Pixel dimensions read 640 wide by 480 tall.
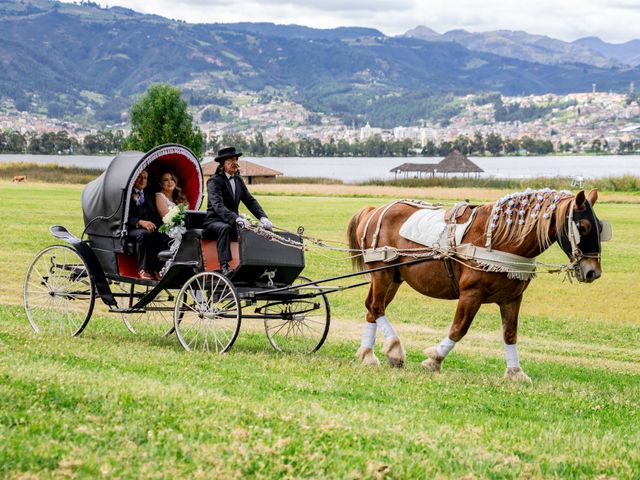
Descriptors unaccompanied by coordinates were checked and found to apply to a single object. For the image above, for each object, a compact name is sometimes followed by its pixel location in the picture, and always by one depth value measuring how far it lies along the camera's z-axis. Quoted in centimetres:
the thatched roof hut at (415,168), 13388
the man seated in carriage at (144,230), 1292
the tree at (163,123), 9944
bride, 1350
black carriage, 1210
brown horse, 1062
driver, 1223
